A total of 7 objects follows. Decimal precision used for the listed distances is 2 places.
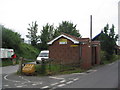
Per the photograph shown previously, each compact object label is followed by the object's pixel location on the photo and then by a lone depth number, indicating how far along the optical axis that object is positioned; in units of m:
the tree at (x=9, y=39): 32.88
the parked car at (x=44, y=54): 25.72
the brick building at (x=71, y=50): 21.78
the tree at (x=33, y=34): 49.07
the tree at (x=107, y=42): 33.62
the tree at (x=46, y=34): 47.81
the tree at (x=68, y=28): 58.62
